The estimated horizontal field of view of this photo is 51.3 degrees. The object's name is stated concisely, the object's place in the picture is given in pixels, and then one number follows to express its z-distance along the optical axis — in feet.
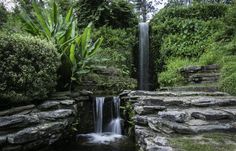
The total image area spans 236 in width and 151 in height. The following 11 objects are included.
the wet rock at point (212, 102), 14.02
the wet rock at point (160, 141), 9.94
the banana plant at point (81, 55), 20.30
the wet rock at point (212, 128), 11.16
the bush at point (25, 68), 14.32
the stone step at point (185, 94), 17.04
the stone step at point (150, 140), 9.63
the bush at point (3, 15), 31.80
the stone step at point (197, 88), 20.48
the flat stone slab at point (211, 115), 12.02
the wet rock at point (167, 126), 11.05
